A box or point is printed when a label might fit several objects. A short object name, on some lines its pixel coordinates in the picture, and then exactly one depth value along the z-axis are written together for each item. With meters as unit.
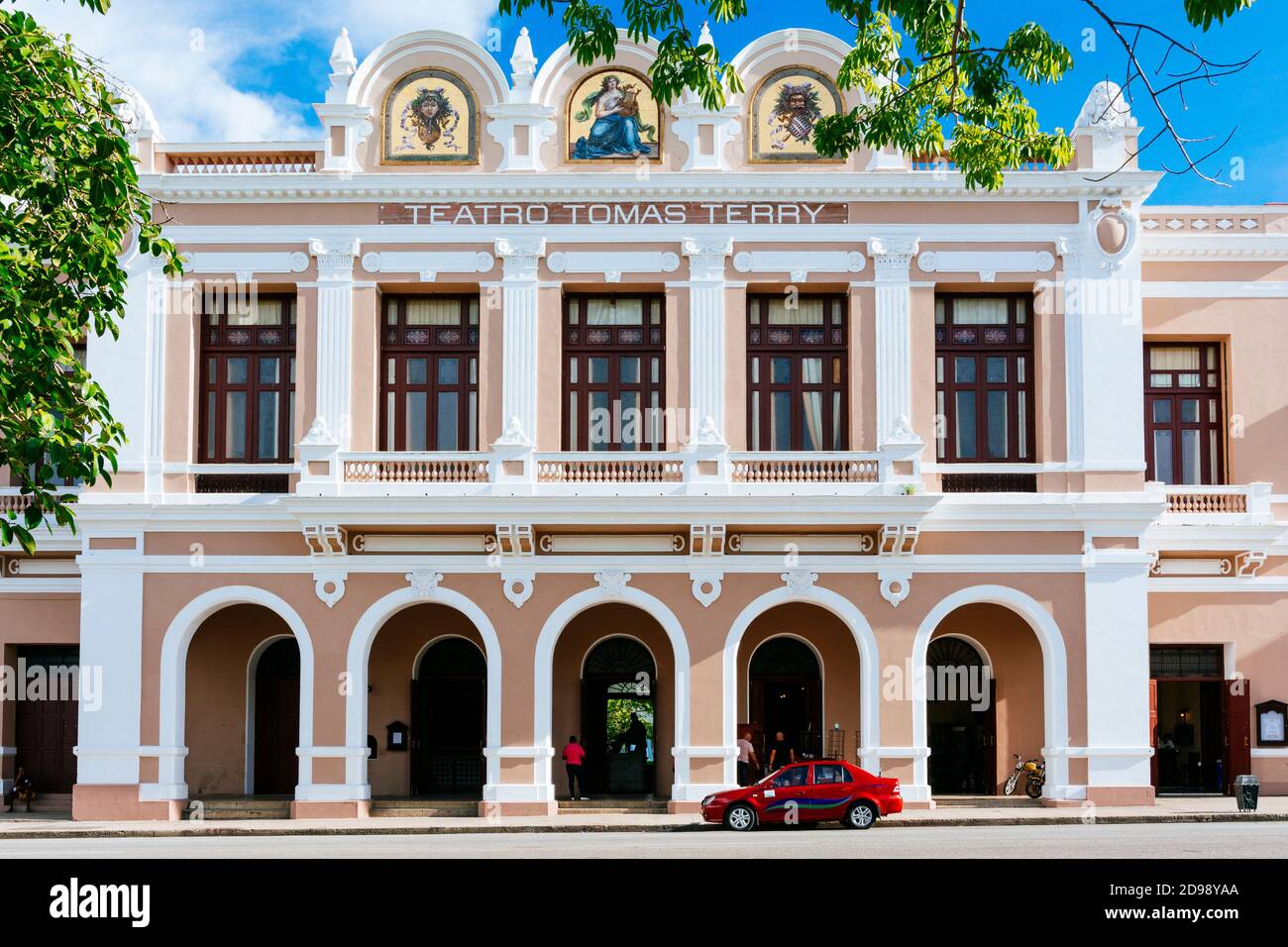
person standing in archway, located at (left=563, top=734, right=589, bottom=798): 26.00
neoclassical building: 25.56
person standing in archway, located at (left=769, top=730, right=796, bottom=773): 27.07
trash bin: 24.14
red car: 22.88
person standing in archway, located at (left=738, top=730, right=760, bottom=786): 25.64
